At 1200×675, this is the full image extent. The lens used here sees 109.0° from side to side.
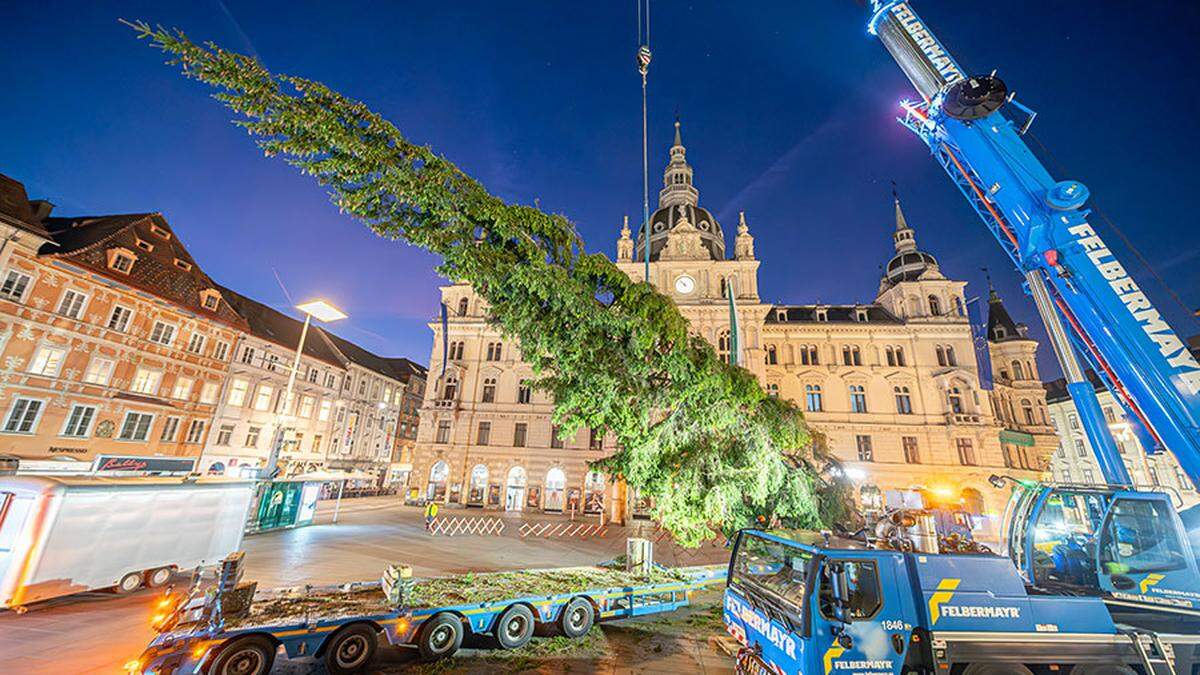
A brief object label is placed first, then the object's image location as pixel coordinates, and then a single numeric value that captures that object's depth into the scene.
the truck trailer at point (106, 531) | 8.91
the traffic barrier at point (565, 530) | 25.02
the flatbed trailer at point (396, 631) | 6.06
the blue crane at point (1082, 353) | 6.31
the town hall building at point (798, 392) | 33.50
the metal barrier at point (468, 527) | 23.45
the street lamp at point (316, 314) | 18.56
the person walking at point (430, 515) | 22.64
